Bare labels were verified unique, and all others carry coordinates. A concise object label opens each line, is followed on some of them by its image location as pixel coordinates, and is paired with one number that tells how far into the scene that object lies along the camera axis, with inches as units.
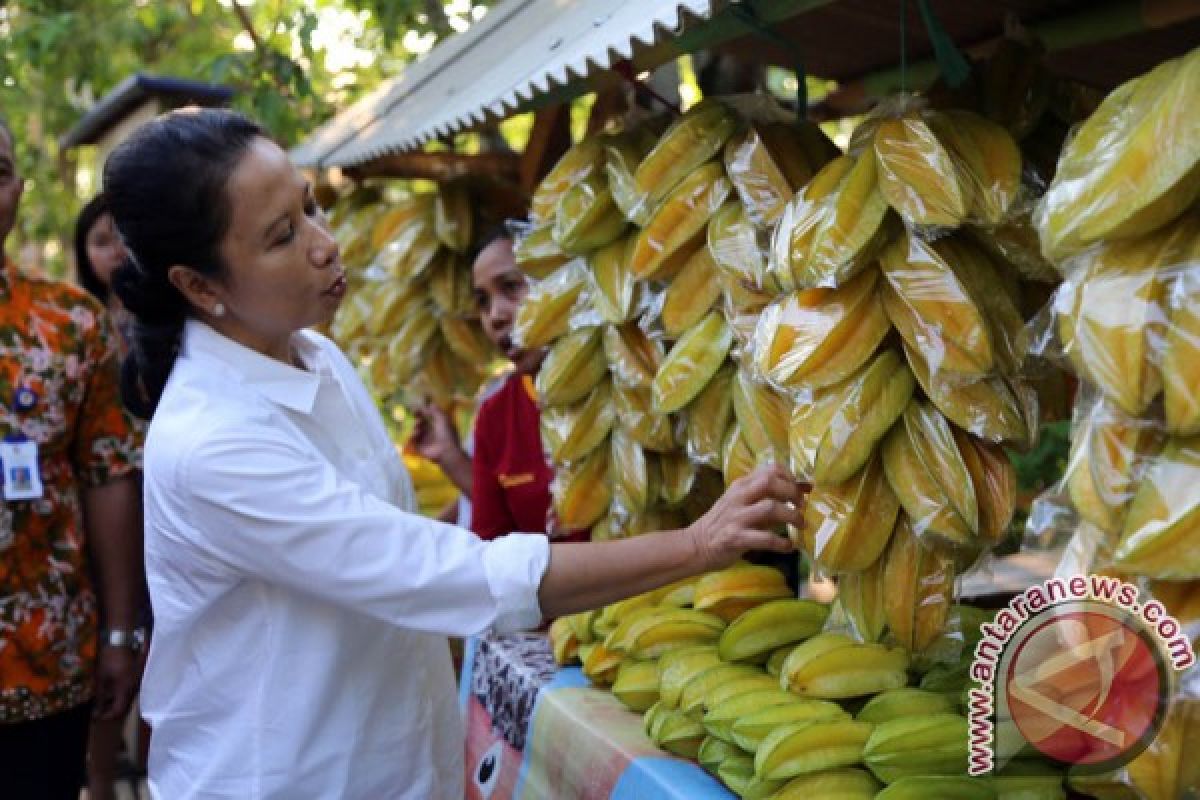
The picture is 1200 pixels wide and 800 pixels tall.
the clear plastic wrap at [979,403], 60.6
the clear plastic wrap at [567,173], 90.9
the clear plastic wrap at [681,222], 78.1
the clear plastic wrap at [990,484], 62.2
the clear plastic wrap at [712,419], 77.9
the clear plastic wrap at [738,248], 72.5
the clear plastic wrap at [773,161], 73.5
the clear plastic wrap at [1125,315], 42.5
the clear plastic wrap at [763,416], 71.9
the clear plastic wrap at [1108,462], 43.6
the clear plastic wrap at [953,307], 59.3
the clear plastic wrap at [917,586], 64.6
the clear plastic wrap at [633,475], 87.2
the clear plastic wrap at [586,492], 92.9
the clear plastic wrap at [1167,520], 41.4
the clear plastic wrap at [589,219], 88.2
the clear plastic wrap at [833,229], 61.2
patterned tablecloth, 69.5
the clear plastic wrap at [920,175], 59.2
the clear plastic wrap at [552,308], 91.4
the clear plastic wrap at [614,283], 84.7
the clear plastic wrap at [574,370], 90.1
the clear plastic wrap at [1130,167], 42.5
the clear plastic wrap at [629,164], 82.4
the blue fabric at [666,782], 65.2
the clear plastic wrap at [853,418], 61.9
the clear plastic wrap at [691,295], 79.0
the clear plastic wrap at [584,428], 91.2
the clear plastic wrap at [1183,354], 41.1
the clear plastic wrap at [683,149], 79.7
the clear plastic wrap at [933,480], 61.2
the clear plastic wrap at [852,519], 63.7
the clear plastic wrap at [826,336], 62.2
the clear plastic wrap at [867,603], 66.7
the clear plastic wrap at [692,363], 77.0
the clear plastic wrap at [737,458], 75.7
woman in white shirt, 63.1
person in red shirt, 114.2
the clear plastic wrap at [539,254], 94.0
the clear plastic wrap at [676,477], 87.4
